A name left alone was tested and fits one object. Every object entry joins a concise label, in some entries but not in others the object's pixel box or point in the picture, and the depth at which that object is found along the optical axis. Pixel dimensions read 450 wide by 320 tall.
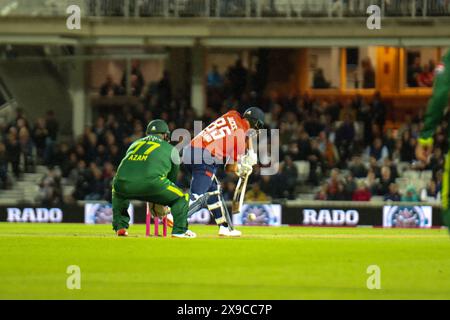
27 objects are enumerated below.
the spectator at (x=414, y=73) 34.44
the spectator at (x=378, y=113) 30.80
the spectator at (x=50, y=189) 28.72
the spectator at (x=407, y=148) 29.36
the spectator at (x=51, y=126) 31.36
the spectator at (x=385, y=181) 27.89
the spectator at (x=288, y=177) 28.20
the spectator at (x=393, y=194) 27.41
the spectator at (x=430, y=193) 27.36
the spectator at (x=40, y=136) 31.11
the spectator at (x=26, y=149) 30.67
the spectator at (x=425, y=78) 34.03
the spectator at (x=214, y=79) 34.31
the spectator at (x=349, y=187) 27.52
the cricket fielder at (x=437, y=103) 10.62
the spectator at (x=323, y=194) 27.74
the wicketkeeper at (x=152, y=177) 16.47
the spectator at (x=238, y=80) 32.16
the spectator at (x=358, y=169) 28.56
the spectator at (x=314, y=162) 29.09
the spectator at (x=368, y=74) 35.09
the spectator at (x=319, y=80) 34.78
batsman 17.84
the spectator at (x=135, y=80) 33.75
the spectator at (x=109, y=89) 34.03
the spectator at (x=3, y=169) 30.47
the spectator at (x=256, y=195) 27.84
